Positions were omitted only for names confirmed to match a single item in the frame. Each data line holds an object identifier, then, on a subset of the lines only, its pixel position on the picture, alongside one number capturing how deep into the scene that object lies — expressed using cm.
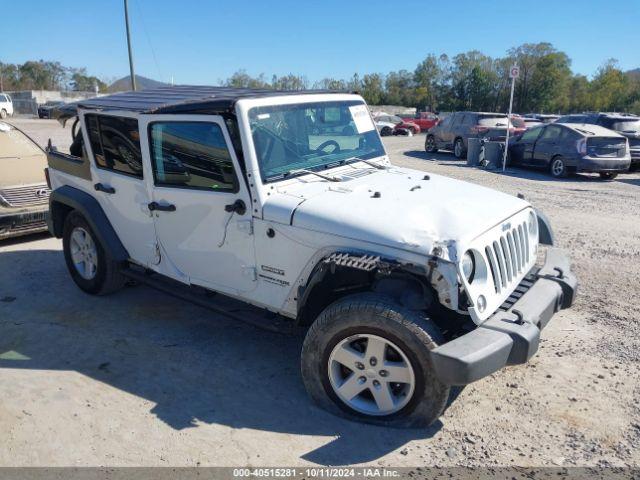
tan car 678
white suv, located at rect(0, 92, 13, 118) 3706
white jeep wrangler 302
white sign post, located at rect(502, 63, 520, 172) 1470
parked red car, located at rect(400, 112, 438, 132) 3594
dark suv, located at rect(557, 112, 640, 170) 1474
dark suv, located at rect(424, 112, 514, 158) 1814
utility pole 2183
